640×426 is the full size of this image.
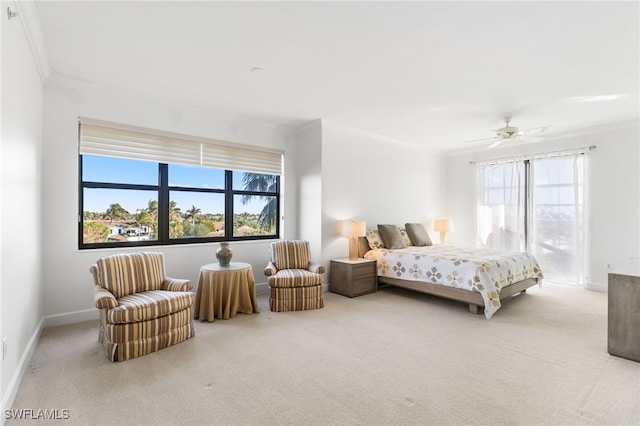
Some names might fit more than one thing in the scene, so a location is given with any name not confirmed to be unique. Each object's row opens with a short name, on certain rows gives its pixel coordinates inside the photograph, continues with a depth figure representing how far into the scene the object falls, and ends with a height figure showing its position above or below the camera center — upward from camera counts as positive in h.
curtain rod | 5.20 +1.03
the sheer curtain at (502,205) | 5.88 +0.15
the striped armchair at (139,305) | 2.60 -0.79
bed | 3.84 -0.79
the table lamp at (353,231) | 4.84 -0.27
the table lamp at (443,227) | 6.55 -0.28
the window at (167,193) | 3.71 +0.27
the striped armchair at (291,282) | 3.93 -0.85
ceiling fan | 4.48 +1.11
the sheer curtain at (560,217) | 5.23 -0.06
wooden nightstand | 4.65 -0.95
